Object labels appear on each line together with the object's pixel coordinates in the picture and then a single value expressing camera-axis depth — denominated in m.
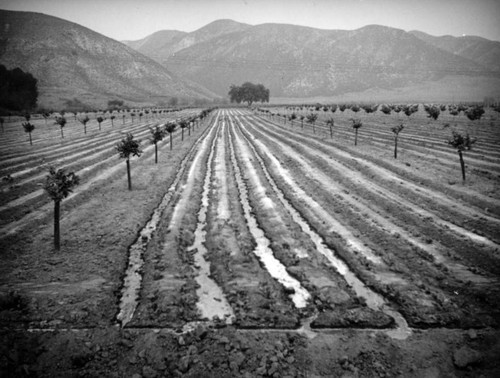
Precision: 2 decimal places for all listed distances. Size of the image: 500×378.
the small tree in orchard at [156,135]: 37.72
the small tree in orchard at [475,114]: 58.97
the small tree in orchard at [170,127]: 46.00
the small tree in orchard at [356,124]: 44.13
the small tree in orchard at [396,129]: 37.50
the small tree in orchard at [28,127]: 49.91
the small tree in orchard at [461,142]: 27.58
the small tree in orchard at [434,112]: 66.93
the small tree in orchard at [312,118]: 60.84
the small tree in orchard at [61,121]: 57.55
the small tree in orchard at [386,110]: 87.35
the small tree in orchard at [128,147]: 28.51
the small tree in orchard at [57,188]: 16.45
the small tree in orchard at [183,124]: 55.70
